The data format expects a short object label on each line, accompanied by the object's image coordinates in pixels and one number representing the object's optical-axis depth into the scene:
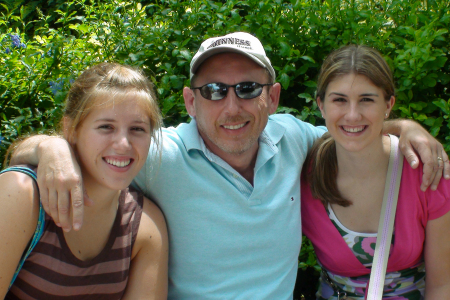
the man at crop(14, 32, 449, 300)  2.39
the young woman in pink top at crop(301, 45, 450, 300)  2.41
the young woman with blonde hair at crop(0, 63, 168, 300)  1.90
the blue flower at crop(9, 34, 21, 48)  3.65
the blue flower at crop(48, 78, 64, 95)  3.19
